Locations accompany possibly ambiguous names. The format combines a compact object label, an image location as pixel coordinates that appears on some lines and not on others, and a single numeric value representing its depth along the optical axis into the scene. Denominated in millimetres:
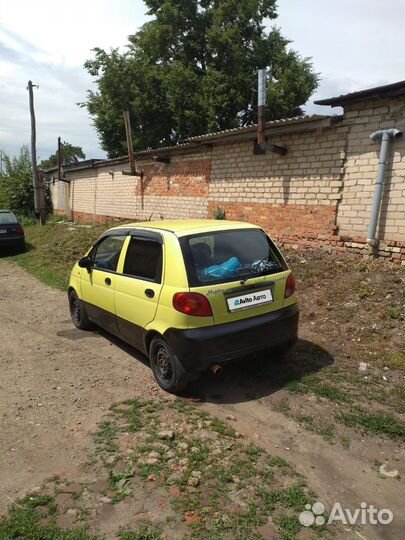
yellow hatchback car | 3535
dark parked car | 13281
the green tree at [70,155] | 50600
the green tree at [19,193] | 25188
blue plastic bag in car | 3648
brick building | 6398
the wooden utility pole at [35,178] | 21297
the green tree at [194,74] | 21609
